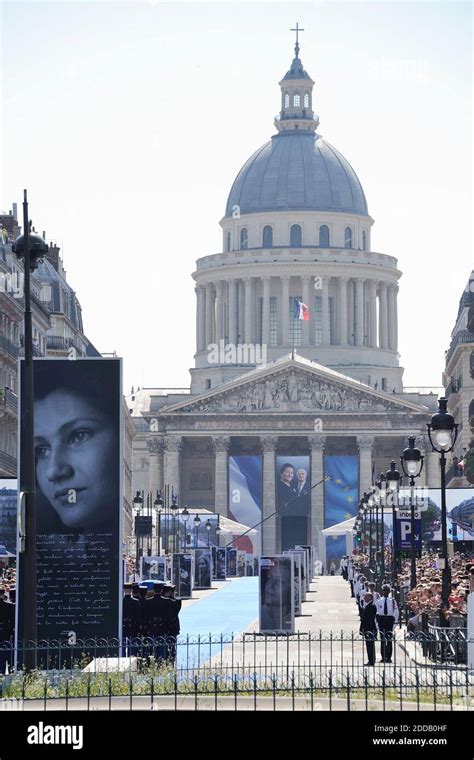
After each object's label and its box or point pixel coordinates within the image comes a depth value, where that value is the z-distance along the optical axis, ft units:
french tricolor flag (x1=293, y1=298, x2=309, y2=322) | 615.16
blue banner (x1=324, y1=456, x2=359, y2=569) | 490.49
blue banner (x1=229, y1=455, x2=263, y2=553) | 493.36
